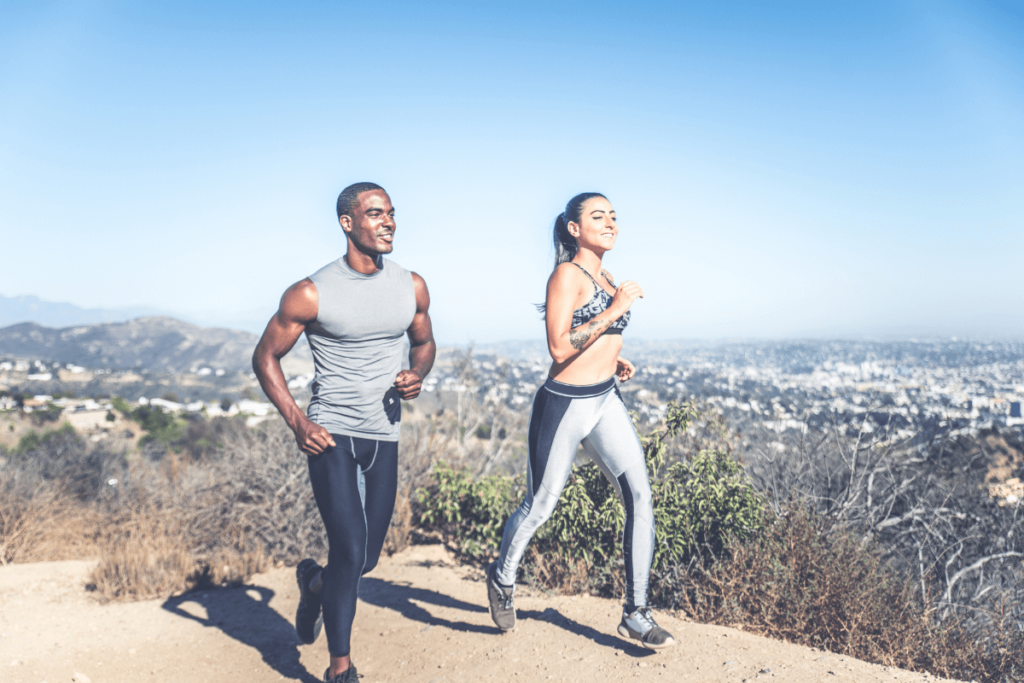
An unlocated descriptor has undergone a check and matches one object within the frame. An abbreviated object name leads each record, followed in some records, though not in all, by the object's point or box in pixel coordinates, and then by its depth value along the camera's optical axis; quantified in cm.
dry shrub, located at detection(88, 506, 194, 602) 467
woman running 289
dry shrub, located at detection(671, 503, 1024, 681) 313
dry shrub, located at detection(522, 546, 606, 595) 415
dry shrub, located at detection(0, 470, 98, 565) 575
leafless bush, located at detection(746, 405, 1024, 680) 488
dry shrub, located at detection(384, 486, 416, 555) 574
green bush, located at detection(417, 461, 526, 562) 495
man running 276
